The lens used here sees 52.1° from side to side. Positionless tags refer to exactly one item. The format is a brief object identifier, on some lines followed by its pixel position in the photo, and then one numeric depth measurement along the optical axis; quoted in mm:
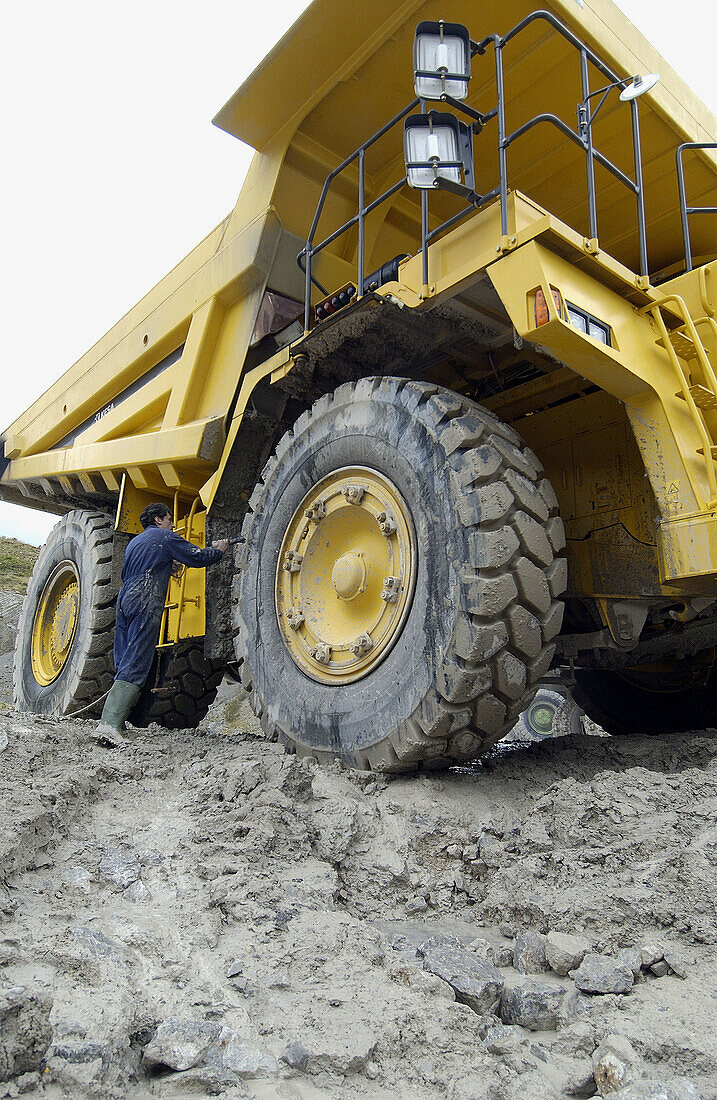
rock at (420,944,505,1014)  1438
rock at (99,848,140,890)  1924
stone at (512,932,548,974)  1577
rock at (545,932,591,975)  1547
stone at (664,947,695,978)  1479
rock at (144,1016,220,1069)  1196
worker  4203
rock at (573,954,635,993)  1438
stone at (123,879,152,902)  1840
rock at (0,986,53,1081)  1111
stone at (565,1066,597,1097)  1198
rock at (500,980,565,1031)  1379
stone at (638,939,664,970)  1513
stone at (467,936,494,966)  1643
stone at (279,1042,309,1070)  1239
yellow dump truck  2451
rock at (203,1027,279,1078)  1211
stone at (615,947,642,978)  1493
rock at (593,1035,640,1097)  1179
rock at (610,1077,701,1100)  1115
